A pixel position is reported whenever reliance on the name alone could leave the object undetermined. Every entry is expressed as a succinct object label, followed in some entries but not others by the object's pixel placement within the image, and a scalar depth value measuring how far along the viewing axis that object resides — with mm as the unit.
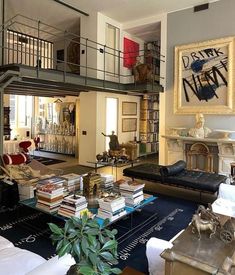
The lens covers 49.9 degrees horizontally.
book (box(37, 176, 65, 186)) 3576
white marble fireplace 5789
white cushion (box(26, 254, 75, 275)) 1480
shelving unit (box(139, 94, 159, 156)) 9055
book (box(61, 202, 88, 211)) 2863
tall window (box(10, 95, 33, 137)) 10177
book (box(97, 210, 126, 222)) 2888
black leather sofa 4105
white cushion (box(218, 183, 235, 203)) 3302
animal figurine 1871
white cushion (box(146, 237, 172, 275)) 1961
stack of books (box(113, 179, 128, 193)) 3612
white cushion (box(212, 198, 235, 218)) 2830
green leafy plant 1181
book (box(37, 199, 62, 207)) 3064
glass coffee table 2936
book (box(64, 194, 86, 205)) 2879
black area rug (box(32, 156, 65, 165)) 7780
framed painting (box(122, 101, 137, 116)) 8242
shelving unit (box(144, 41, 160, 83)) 8735
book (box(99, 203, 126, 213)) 2887
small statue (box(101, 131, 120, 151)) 6409
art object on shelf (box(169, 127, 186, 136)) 6538
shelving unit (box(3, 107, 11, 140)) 8695
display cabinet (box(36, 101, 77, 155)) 9320
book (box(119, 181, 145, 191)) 3317
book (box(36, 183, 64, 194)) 3111
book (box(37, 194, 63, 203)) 3071
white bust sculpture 6094
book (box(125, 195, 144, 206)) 3293
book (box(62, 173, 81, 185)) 3700
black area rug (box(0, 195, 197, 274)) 2699
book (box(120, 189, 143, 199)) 3289
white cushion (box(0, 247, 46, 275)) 1698
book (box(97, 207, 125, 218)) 2891
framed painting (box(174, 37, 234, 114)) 5949
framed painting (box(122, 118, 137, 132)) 8312
